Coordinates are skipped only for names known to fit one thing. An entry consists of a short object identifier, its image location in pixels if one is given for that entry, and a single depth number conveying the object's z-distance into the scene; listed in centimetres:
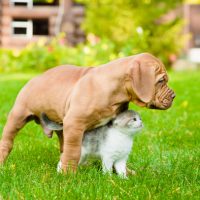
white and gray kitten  365
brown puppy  358
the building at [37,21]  2031
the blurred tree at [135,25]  1853
